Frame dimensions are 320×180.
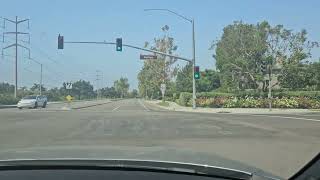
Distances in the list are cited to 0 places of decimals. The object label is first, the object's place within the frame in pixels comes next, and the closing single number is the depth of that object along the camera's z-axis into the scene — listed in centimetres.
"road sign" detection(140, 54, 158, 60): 3034
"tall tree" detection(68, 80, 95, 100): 9649
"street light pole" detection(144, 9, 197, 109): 2972
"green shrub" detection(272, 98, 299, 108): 2876
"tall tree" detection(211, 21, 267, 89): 3581
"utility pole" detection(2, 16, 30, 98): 4308
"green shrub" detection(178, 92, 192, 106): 3408
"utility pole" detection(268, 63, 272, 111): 2683
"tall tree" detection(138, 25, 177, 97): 5090
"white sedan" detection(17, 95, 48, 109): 3190
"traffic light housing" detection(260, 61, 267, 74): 3207
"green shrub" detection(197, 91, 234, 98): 3167
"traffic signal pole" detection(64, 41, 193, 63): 2814
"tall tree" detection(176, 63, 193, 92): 5400
